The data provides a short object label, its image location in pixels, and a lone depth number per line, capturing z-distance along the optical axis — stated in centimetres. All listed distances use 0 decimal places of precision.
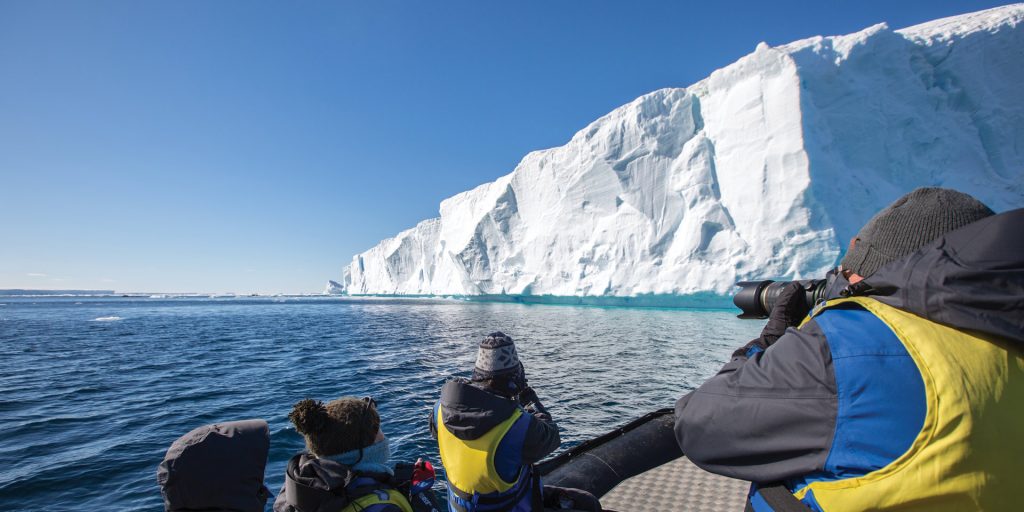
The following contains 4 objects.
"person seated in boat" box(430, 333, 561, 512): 182
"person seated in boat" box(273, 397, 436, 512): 149
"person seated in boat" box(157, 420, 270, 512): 146
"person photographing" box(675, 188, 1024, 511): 67
